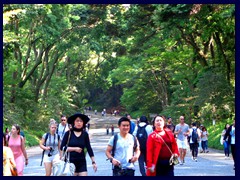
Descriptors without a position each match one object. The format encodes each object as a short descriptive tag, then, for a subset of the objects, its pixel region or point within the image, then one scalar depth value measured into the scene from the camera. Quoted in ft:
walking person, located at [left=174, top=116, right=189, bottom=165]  53.78
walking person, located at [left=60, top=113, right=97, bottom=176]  27.30
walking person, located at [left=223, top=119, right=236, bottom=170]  49.67
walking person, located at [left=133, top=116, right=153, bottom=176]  39.60
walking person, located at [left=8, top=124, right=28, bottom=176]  35.40
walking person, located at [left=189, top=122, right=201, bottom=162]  63.61
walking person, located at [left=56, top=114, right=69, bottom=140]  43.37
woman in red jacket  27.71
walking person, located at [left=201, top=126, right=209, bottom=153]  78.08
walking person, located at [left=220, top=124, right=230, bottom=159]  66.74
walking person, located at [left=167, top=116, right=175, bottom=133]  57.94
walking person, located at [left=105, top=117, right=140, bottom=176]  27.14
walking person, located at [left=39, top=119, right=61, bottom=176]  33.27
